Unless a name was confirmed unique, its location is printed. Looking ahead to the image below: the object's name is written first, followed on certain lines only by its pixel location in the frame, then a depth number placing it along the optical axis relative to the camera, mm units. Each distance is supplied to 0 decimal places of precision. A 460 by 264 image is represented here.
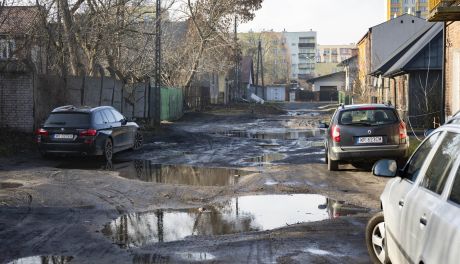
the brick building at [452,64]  16141
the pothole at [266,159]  15270
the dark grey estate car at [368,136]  12625
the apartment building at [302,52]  158125
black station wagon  14469
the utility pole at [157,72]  25750
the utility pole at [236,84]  59809
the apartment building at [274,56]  123688
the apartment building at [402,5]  91088
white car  3197
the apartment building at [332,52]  183875
